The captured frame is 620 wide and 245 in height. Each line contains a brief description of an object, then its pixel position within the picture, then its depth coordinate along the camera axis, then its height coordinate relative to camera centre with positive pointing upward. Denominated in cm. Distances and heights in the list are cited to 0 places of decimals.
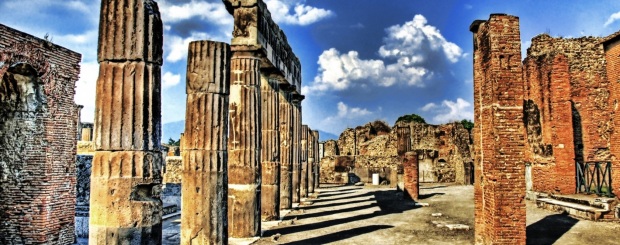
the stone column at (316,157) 2484 -20
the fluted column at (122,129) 484 +29
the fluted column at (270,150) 1226 +11
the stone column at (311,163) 2154 -49
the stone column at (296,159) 1656 -20
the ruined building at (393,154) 2933 -11
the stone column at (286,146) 1457 +26
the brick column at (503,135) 791 +30
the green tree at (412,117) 6266 +504
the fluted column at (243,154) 993 +0
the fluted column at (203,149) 725 +9
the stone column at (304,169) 1879 -69
